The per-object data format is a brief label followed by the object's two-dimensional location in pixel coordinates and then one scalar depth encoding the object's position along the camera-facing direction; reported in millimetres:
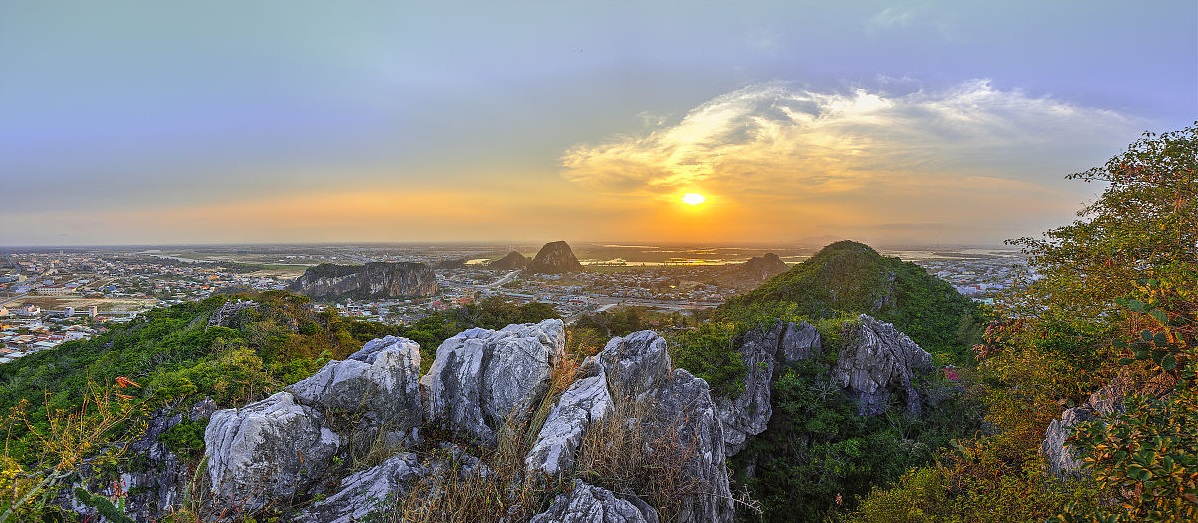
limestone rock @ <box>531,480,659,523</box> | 4359
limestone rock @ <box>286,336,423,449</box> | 6664
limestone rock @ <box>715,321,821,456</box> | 12180
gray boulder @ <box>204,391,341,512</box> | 5164
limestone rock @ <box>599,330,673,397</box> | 7992
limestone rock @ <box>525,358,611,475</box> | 5074
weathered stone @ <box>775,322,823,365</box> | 14781
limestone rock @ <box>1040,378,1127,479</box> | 4930
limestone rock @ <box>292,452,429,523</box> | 5047
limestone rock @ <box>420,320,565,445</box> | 6914
